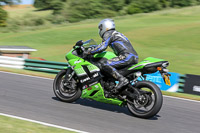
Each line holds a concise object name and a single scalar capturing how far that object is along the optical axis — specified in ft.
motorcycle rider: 42.57
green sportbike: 40.19
